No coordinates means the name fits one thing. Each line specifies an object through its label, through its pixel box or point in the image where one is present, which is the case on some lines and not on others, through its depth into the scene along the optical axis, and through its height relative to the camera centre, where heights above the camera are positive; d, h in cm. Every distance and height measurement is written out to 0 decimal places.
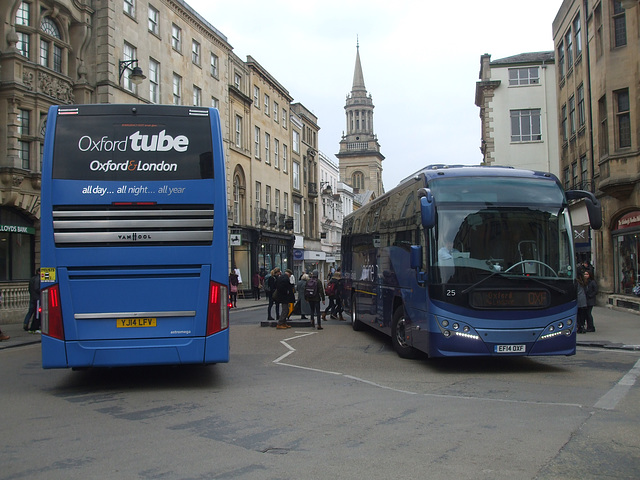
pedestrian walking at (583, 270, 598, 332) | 1716 -60
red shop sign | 2347 +176
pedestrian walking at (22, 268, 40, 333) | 1777 -87
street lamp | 2266 +683
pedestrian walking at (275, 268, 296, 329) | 1939 -60
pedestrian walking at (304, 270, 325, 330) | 2017 -57
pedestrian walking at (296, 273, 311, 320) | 2148 -80
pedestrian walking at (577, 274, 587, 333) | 1648 -89
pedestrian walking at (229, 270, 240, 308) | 3197 -61
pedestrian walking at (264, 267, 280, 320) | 2127 -37
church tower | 13000 +2513
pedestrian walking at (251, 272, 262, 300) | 4019 -67
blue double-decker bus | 884 +47
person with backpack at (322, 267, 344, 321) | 2366 -79
